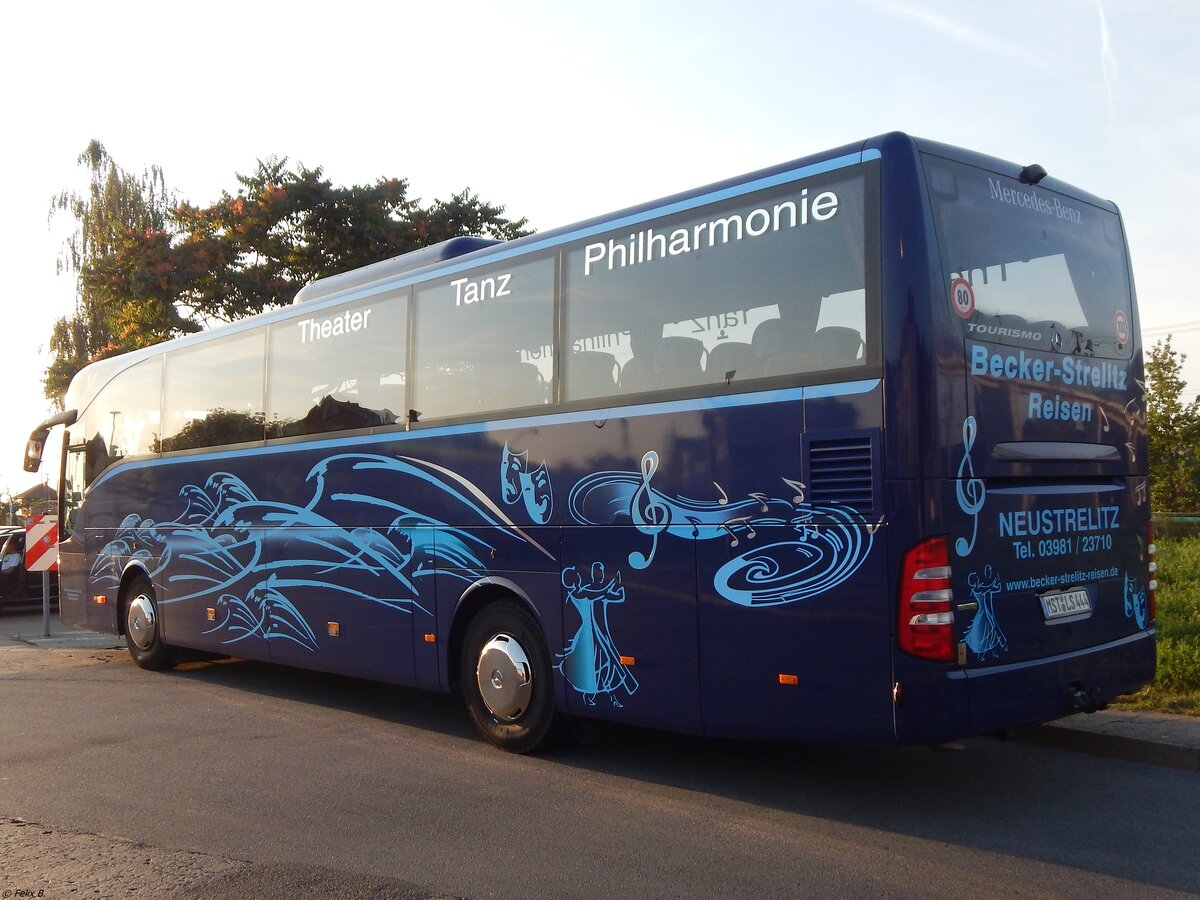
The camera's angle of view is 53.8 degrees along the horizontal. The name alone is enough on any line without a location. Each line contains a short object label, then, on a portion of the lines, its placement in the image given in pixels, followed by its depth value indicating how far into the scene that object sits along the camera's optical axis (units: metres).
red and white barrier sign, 15.88
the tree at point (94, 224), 36.03
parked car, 20.28
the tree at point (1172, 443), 37.47
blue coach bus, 5.73
